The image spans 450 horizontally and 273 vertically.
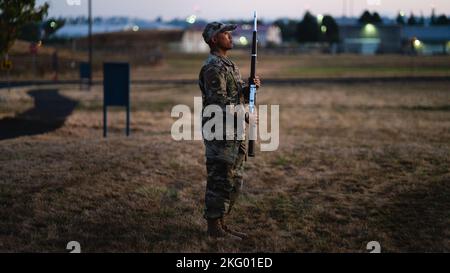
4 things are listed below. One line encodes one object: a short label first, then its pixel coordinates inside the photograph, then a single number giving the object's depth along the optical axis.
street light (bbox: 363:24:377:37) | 93.96
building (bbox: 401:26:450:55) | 89.50
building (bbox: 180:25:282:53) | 100.25
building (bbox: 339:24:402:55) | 91.44
